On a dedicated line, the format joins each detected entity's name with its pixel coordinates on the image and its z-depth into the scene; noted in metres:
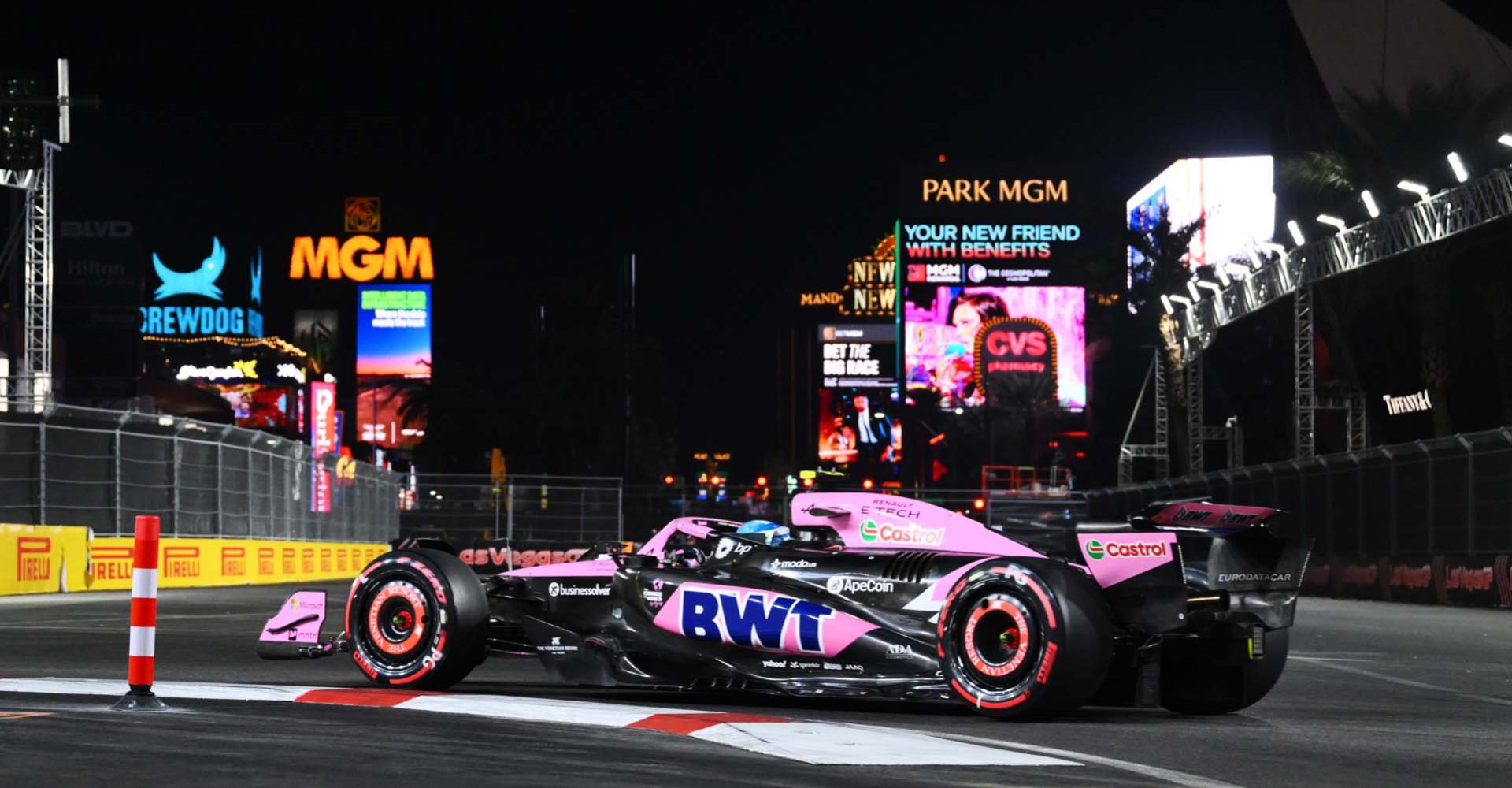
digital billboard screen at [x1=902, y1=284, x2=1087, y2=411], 115.44
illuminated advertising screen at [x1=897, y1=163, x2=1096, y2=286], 124.19
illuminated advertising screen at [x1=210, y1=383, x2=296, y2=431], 108.69
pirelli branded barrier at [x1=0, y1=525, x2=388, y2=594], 25.92
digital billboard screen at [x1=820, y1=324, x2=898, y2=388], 182.50
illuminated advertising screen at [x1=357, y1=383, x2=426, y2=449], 122.00
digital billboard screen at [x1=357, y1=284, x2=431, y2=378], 121.94
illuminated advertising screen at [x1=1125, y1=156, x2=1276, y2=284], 112.94
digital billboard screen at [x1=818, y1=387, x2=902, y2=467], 173.62
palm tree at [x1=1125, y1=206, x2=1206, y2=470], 67.56
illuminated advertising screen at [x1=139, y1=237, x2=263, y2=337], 119.25
